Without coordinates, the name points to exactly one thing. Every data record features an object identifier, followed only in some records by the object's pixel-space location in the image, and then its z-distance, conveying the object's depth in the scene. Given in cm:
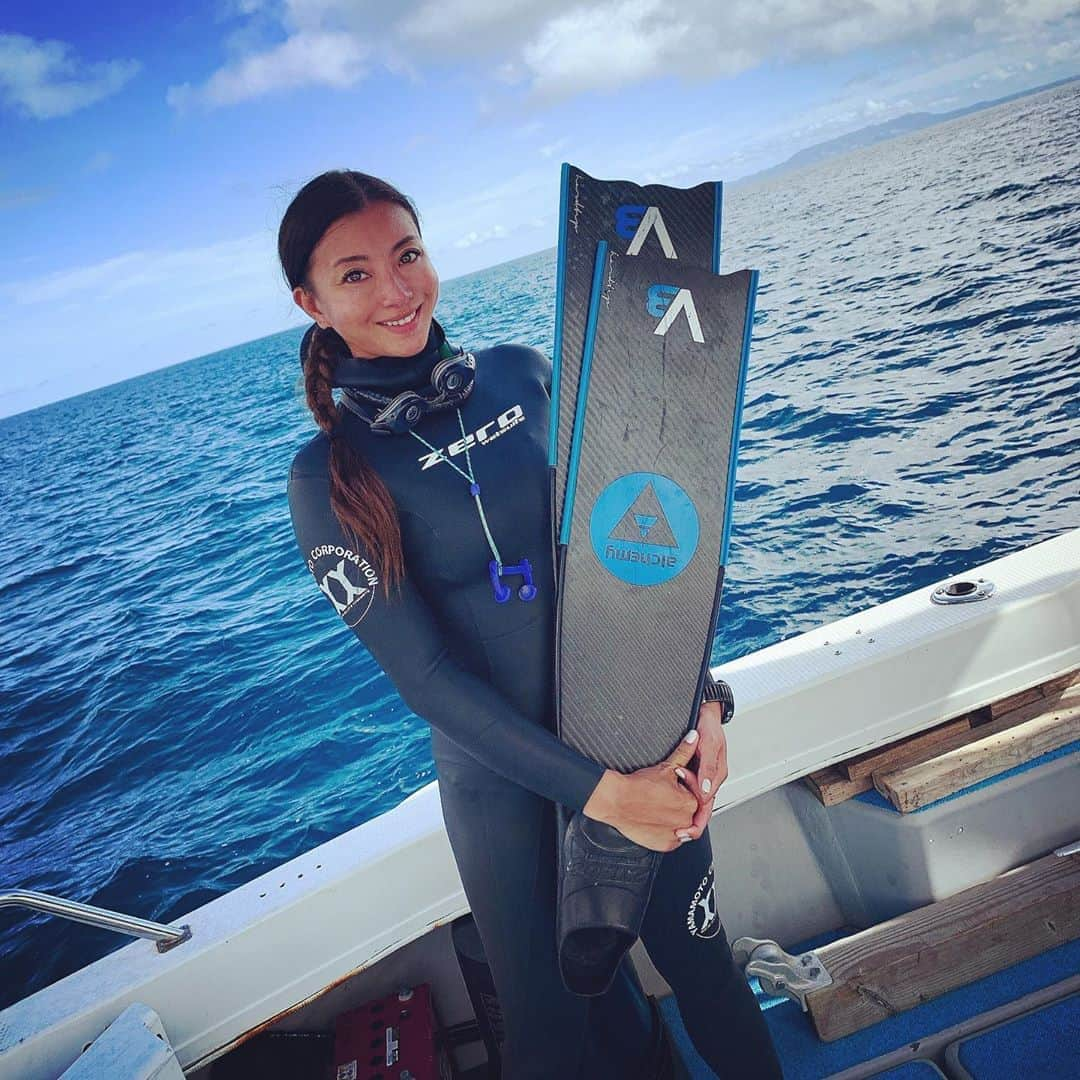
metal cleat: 189
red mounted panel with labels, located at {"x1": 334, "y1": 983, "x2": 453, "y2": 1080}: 188
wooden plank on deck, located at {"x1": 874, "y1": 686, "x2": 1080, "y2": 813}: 191
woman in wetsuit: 132
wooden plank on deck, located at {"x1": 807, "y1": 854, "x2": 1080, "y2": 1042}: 187
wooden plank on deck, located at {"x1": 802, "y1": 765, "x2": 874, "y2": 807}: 199
